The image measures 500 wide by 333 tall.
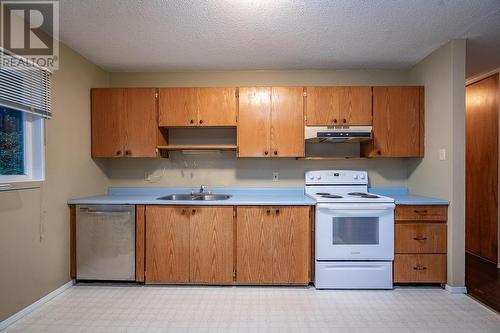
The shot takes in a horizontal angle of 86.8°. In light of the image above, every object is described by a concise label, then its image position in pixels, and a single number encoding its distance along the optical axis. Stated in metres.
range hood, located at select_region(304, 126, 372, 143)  2.75
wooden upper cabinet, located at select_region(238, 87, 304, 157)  2.91
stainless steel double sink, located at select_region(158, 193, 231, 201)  3.15
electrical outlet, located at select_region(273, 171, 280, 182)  3.25
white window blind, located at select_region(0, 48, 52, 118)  1.95
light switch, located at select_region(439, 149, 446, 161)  2.59
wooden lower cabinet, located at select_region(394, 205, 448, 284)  2.55
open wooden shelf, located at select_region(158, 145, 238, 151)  2.96
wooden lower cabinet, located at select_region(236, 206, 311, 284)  2.59
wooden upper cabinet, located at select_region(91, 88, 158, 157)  2.96
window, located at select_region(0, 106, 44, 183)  2.11
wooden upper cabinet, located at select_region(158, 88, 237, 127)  2.92
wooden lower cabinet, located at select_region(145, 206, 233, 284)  2.61
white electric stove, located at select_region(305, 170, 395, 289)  2.55
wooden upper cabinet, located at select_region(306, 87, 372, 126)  2.90
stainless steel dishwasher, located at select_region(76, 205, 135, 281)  2.62
